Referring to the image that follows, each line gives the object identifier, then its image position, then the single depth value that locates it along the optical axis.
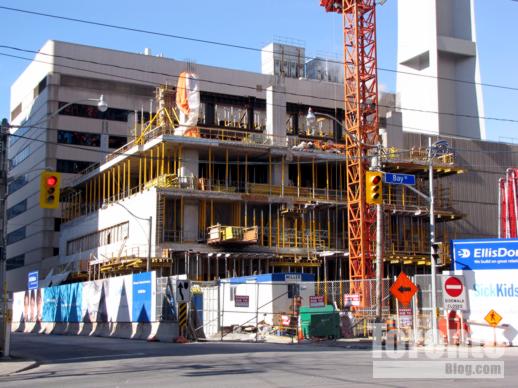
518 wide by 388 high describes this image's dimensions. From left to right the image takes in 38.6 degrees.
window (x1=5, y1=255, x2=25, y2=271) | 88.57
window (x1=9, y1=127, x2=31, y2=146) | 90.10
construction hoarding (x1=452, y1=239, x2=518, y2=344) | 28.36
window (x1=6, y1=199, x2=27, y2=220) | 89.56
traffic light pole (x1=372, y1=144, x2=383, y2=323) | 33.50
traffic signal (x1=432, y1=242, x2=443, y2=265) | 30.25
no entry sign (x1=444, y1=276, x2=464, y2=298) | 27.36
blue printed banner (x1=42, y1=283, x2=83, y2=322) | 49.25
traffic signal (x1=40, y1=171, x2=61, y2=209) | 24.53
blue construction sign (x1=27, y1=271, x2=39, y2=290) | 63.85
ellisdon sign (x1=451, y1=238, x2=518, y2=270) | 29.16
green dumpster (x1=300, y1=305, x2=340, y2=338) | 33.94
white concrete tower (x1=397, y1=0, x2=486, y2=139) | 88.75
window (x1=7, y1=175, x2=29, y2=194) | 89.69
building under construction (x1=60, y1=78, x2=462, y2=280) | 54.66
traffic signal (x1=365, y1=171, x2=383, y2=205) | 27.45
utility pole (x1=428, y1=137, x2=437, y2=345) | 28.71
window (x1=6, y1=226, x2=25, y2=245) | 89.19
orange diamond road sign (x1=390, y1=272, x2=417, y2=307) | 27.61
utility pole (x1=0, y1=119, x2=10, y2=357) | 24.52
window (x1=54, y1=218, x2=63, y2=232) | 82.94
